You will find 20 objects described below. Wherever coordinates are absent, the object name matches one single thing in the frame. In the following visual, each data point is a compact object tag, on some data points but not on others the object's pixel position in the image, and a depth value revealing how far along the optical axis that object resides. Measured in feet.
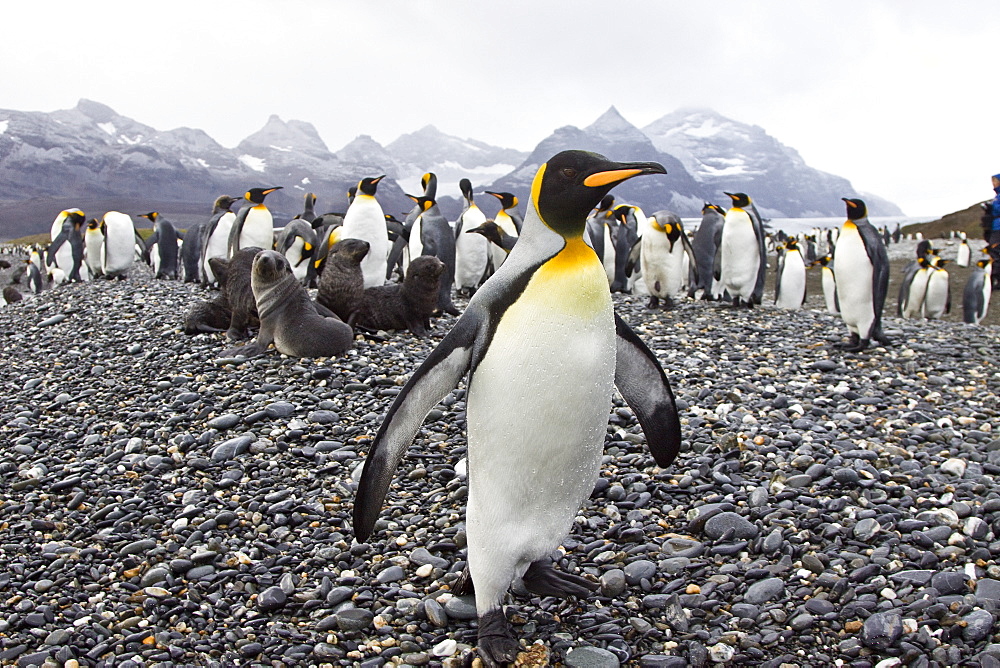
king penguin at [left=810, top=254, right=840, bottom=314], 34.73
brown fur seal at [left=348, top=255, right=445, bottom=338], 21.27
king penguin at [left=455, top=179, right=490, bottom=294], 32.73
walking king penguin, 7.59
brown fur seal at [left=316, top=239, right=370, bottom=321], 21.04
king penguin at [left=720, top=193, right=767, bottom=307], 30.73
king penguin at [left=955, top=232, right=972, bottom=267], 74.59
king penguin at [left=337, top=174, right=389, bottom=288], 29.40
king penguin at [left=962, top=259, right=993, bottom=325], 40.93
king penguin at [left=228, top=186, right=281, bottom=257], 34.53
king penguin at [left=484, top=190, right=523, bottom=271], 34.03
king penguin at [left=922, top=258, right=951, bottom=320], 41.60
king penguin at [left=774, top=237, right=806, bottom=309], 39.52
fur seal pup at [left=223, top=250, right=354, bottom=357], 18.16
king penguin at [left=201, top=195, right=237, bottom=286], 37.68
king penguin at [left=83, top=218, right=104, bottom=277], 47.26
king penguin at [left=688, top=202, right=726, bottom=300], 34.14
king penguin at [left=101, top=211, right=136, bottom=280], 44.62
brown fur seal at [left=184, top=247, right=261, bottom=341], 20.61
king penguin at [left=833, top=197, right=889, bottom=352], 22.29
